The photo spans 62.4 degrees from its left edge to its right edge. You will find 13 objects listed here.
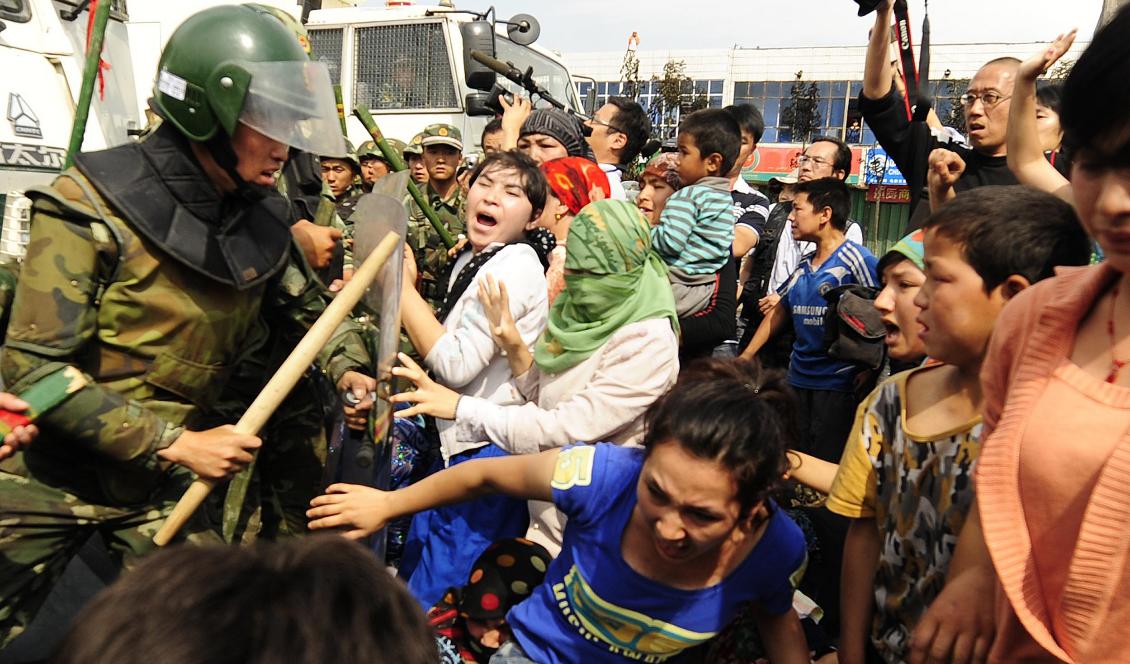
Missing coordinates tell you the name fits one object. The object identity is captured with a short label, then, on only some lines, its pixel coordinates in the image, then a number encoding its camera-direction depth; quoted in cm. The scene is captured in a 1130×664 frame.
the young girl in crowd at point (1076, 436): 119
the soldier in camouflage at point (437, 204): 633
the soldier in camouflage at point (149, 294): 210
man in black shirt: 317
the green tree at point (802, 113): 2989
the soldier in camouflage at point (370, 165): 714
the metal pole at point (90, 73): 266
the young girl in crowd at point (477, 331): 285
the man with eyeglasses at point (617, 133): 560
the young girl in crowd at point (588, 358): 267
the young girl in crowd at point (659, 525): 202
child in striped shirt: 425
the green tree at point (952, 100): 2270
